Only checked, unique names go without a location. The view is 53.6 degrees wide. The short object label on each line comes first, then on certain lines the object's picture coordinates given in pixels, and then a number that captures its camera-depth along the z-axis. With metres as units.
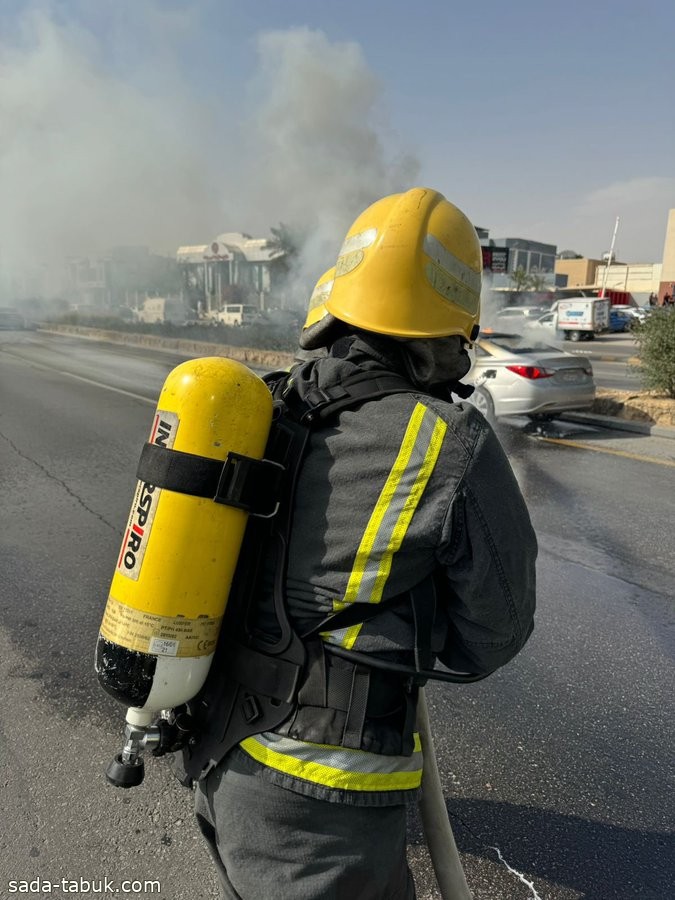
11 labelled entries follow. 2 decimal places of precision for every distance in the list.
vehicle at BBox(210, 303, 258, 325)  32.84
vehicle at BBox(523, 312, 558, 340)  27.23
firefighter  1.07
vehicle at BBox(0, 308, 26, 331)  30.64
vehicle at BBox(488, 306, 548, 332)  26.06
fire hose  1.45
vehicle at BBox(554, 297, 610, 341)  27.09
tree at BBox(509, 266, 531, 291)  49.28
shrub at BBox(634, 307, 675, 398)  8.38
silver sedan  8.28
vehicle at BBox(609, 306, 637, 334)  31.56
